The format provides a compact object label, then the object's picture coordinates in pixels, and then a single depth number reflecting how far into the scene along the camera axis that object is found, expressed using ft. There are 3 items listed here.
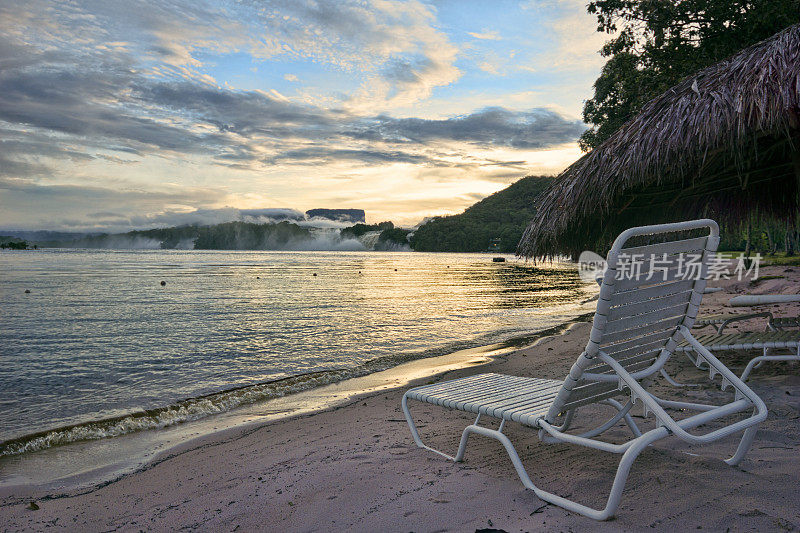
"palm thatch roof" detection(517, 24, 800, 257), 16.90
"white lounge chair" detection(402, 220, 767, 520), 7.19
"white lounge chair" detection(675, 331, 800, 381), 15.02
